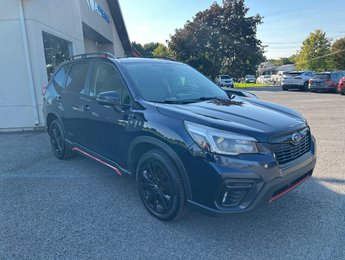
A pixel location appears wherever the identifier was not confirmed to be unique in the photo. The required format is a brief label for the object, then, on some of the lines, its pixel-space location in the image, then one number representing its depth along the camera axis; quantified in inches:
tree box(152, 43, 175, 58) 2304.1
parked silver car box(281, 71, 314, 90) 871.1
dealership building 297.3
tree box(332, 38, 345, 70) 2271.2
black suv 98.2
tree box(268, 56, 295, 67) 4936.0
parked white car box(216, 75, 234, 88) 1293.1
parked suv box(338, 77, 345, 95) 676.7
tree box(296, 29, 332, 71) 2117.4
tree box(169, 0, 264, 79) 1435.8
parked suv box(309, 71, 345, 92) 765.9
